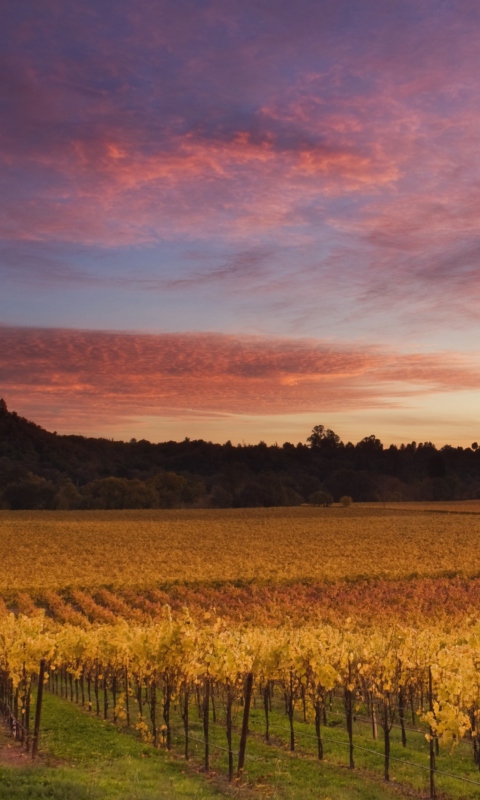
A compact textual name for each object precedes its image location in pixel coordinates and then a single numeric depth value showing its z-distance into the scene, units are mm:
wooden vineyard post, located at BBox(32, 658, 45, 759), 13625
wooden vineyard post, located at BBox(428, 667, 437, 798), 11725
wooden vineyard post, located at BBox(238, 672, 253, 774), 12258
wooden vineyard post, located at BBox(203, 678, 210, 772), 12945
